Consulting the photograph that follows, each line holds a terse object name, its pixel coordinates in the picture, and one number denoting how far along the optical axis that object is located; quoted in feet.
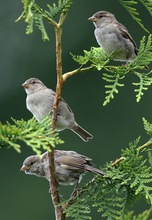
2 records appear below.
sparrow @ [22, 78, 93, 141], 23.76
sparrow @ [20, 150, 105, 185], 19.44
